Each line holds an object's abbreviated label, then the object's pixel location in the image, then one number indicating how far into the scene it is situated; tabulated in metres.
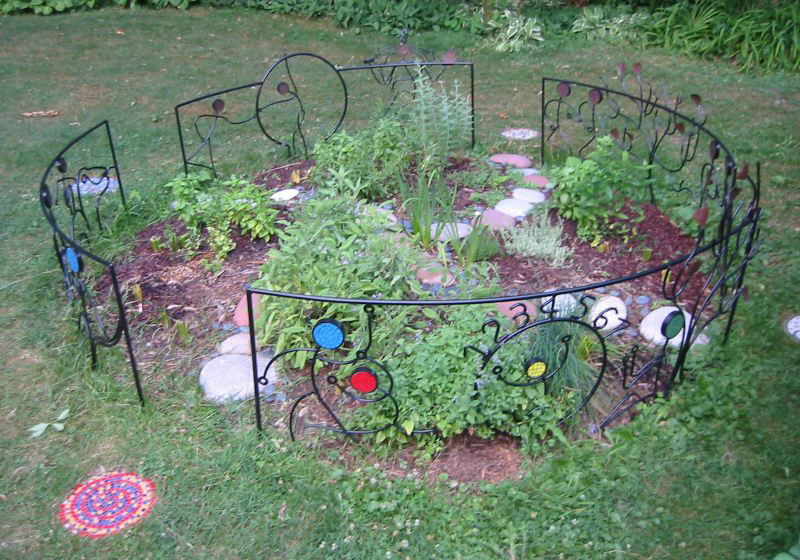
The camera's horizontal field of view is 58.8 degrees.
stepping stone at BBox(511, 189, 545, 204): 5.06
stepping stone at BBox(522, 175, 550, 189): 5.30
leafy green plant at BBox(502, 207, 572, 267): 4.26
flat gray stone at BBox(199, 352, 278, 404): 3.41
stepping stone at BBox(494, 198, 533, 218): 4.87
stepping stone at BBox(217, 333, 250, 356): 3.72
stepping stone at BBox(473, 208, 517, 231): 4.67
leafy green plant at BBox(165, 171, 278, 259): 4.54
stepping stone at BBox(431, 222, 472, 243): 4.31
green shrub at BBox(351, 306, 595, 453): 3.08
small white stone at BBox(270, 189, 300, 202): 5.15
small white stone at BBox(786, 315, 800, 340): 3.66
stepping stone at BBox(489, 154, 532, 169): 5.72
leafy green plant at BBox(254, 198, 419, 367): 3.54
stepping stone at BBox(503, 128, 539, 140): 6.38
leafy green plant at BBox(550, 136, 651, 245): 4.49
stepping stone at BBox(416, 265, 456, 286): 4.04
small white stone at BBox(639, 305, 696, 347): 3.63
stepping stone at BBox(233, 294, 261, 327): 3.87
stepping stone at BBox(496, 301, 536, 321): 3.75
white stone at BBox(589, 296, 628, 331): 3.76
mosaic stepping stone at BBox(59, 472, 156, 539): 2.76
